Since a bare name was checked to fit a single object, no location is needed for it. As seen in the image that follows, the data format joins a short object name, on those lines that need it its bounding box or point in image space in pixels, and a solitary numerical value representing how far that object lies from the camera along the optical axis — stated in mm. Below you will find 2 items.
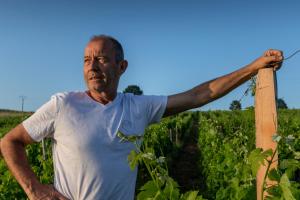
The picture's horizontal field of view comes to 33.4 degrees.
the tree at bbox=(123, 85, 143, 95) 90825
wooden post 2260
